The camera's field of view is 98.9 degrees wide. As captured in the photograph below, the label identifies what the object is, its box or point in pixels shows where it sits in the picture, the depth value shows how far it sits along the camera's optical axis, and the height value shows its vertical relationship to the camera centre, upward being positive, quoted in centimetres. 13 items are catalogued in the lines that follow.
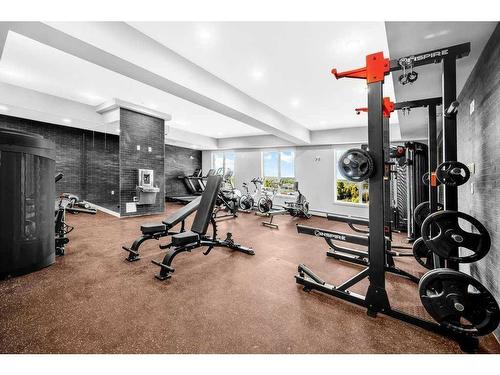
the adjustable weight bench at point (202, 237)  264 -67
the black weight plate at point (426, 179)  315 +11
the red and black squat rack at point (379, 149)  190 +35
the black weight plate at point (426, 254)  268 -86
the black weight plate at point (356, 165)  193 +21
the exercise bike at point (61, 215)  326 -43
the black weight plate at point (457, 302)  145 -83
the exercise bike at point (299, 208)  720 -70
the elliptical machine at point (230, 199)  697 -38
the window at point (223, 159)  1122 +152
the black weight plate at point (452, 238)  168 -42
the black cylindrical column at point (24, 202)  244 -16
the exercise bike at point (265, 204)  674 -53
